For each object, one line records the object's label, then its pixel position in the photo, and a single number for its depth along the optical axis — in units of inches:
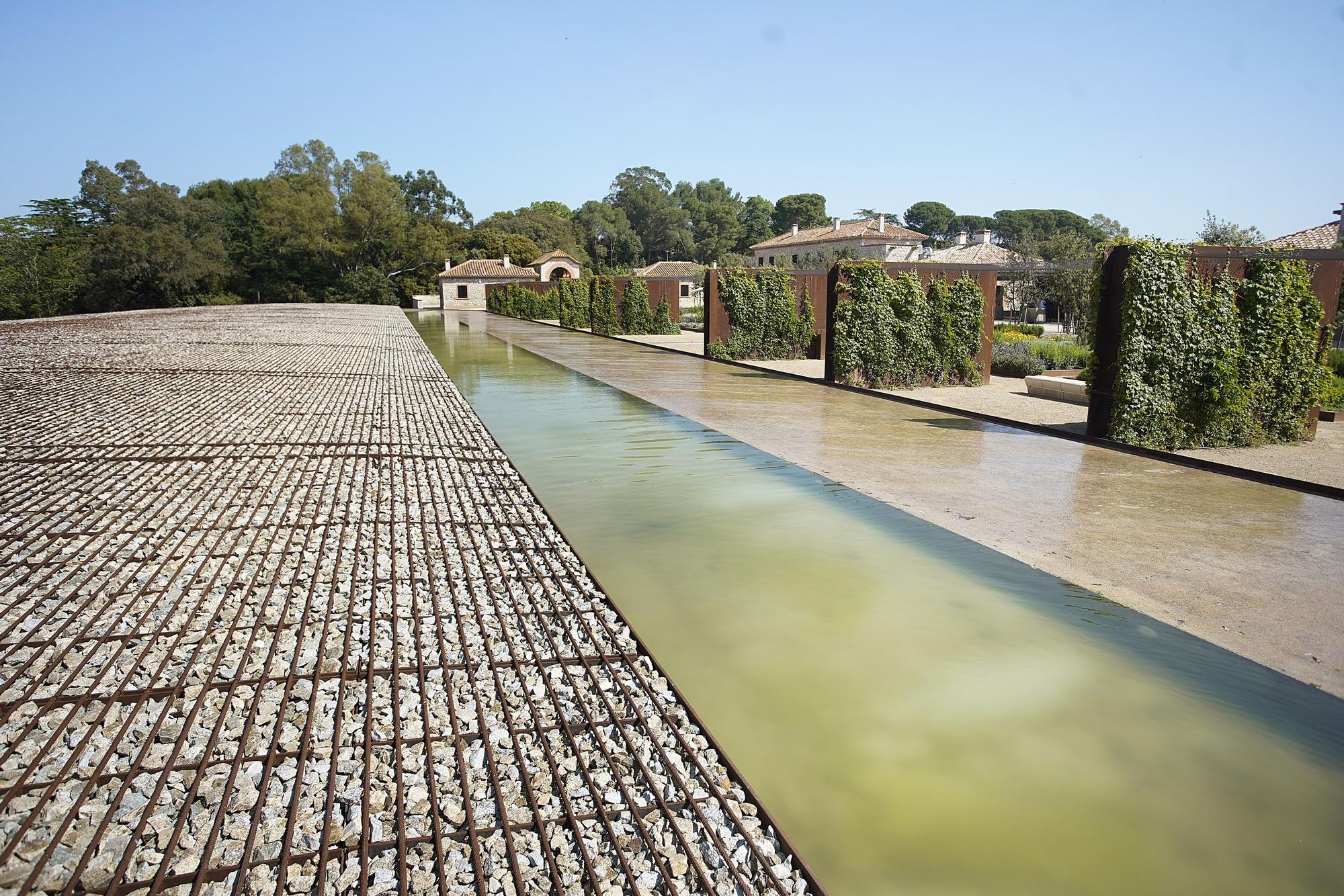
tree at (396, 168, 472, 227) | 3321.9
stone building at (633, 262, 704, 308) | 2049.7
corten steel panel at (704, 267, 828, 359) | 711.1
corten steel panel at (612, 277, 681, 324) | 1058.7
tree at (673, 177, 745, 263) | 3437.5
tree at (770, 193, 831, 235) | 3978.8
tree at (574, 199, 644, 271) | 3585.1
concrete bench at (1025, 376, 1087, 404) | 445.1
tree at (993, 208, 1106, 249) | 4352.9
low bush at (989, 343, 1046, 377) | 607.2
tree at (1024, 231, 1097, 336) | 828.0
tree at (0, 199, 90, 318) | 1925.4
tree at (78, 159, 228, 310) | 2127.2
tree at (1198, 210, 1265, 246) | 993.5
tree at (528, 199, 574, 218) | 4382.6
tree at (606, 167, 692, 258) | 3769.7
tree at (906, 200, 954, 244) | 4830.2
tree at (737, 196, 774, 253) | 3676.2
